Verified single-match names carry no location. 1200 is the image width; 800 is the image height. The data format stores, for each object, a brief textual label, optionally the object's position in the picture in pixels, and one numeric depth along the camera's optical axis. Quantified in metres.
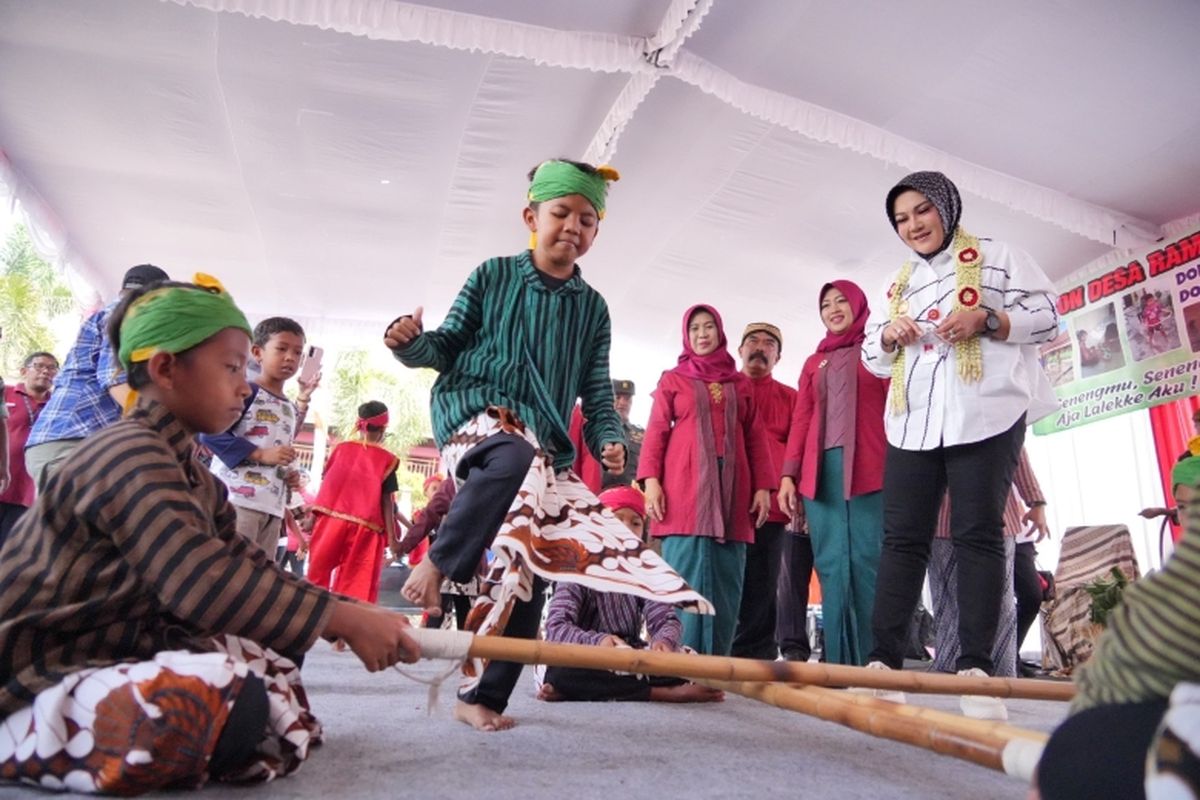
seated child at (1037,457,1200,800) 0.71
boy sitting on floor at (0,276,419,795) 1.17
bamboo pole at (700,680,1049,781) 1.17
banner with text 5.38
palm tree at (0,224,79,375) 7.73
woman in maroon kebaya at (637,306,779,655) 3.50
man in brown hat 3.91
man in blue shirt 2.57
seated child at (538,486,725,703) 2.65
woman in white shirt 2.42
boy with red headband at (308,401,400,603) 4.44
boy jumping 1.99
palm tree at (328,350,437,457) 12.59
